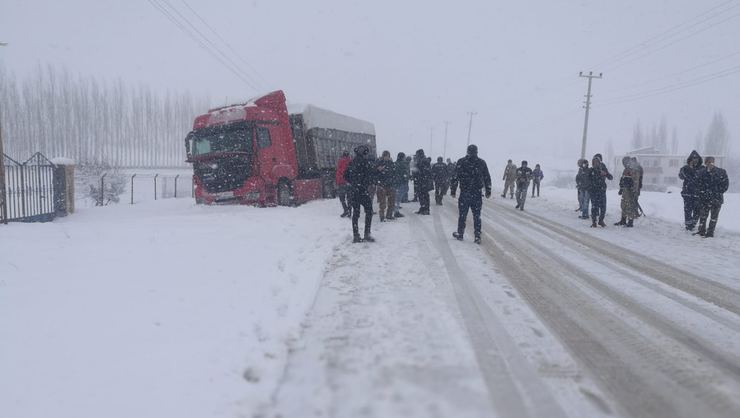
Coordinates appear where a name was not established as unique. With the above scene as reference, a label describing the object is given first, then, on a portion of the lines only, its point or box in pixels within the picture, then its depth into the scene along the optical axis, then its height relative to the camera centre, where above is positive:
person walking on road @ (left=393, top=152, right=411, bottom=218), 11.87 +0.06
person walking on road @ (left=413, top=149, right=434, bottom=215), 12.33 -0.16
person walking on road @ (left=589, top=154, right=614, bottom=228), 10.78 -0.17
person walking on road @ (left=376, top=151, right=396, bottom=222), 10.00 -0.29
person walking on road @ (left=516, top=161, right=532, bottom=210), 14.62 -0.15
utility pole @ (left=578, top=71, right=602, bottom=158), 34.66 +7.30
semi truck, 12.69 +0.48
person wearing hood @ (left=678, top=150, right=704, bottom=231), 9.95 -0.12
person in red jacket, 10.34 -0.30
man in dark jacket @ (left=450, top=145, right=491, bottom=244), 8.23 -0.09
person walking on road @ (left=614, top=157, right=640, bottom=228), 10.88 -0.28
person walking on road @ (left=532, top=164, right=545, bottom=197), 20.55 +0.16
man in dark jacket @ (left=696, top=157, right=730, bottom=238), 9.42 -0.13
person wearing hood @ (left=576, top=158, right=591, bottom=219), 12.21 -0.16
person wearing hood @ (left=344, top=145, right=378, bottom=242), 7.91 -0.19
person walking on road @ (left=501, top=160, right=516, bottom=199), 19.60 +0.11
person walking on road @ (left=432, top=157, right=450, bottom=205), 15.16 -0.10
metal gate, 10.96 -0.74
